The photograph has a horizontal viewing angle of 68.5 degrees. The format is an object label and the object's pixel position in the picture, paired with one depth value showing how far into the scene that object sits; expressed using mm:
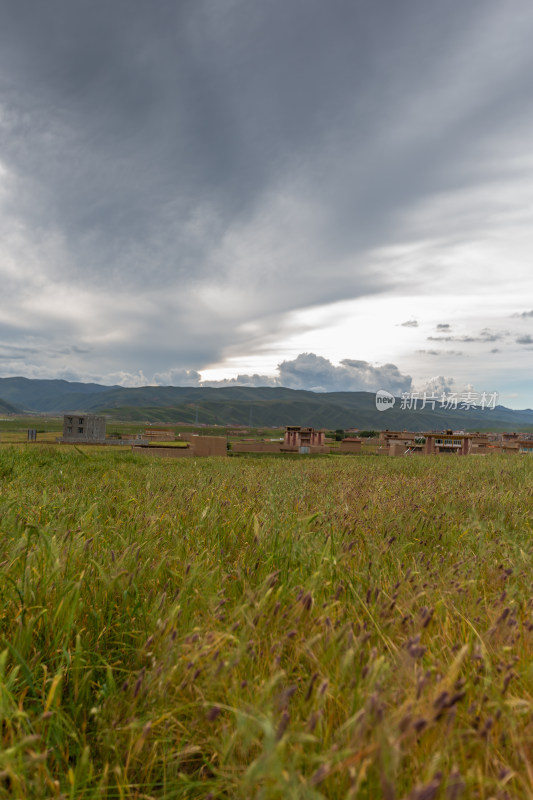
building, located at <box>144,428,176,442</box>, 117000
